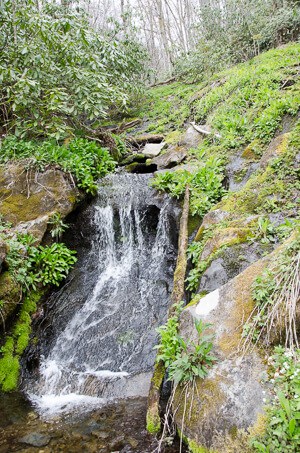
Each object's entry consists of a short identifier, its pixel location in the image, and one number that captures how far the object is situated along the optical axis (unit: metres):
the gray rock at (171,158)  9.70
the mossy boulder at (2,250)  5.48
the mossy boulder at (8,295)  5.67
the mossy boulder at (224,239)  5.13
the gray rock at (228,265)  4.73
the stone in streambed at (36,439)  4.00
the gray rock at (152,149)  10.83
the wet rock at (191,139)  10.33
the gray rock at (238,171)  7.15
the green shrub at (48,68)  7.70
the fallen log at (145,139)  12.37
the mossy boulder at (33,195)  7.28
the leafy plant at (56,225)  7.30
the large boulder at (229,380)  3.12
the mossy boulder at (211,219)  6.12
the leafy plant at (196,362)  3.50
